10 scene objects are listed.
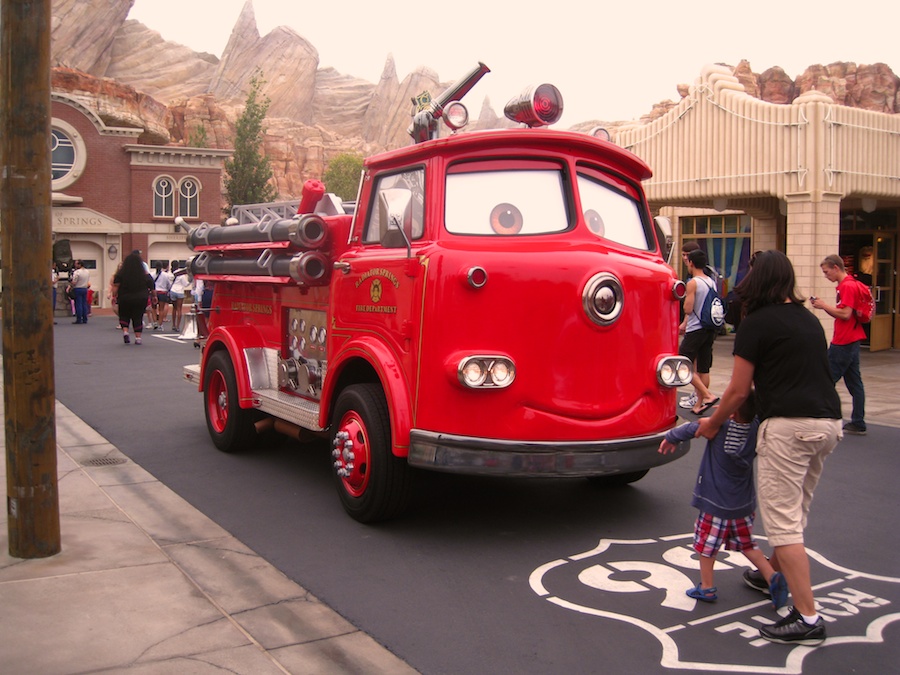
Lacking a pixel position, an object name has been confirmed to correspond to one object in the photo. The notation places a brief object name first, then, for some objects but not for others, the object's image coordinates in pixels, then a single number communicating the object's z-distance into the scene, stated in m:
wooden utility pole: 4.89
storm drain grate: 7.99
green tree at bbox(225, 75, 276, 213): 66.88
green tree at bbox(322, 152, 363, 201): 91.69
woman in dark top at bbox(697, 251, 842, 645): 4.21
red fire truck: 5.39
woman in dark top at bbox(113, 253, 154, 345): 18.88
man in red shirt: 9.20
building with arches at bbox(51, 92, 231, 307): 44.84
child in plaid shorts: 4.59
